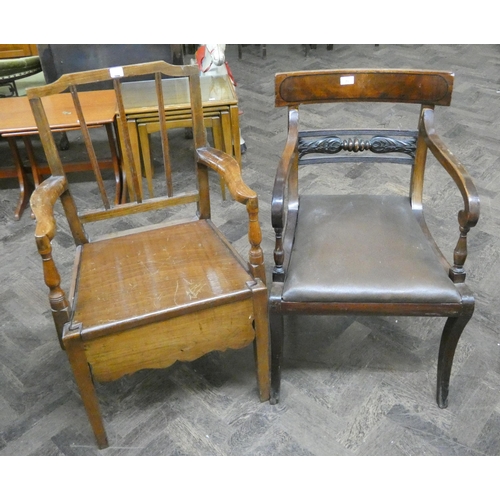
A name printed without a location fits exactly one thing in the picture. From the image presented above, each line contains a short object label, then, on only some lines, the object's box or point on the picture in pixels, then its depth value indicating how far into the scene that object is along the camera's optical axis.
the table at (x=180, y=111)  2.21
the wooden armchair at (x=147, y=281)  1.20
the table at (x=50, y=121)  2.21
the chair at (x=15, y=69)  2.62
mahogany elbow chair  1.25
